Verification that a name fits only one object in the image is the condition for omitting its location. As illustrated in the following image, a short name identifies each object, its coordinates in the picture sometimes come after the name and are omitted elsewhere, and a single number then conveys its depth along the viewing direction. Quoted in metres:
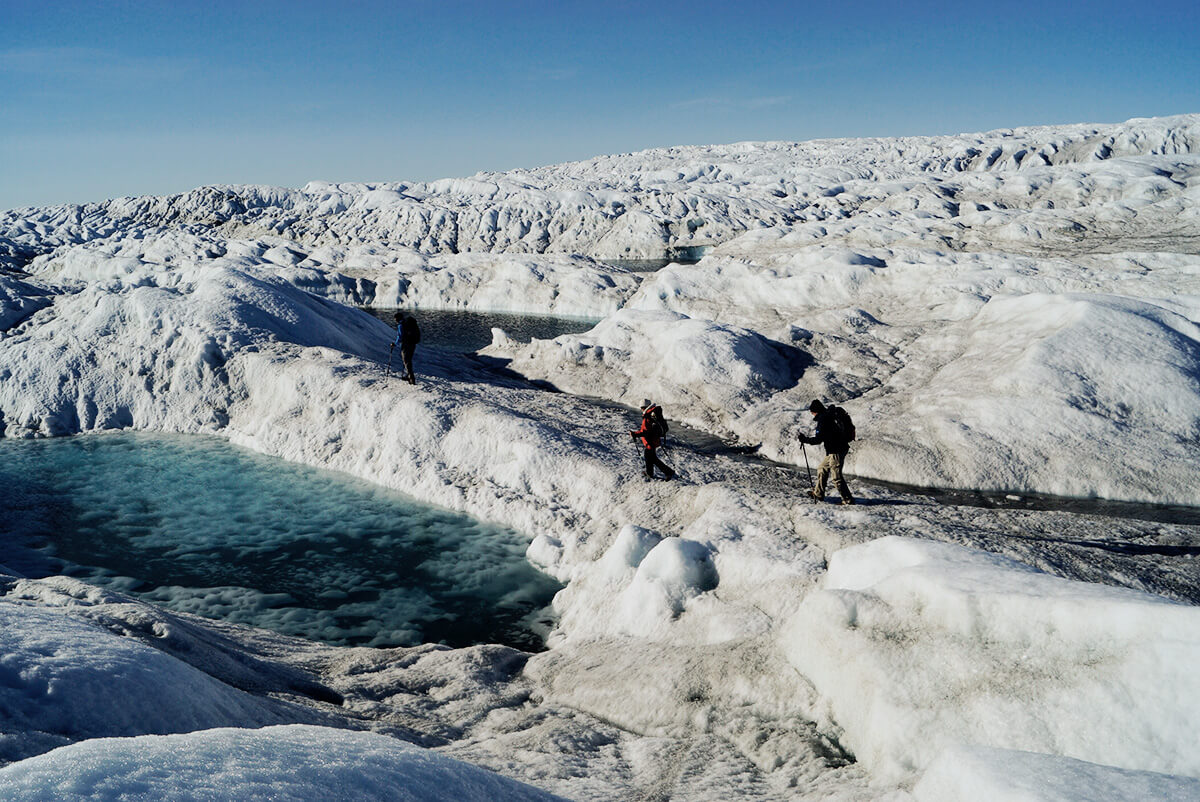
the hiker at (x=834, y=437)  12.19
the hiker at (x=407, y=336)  18.67
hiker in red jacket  13.62
